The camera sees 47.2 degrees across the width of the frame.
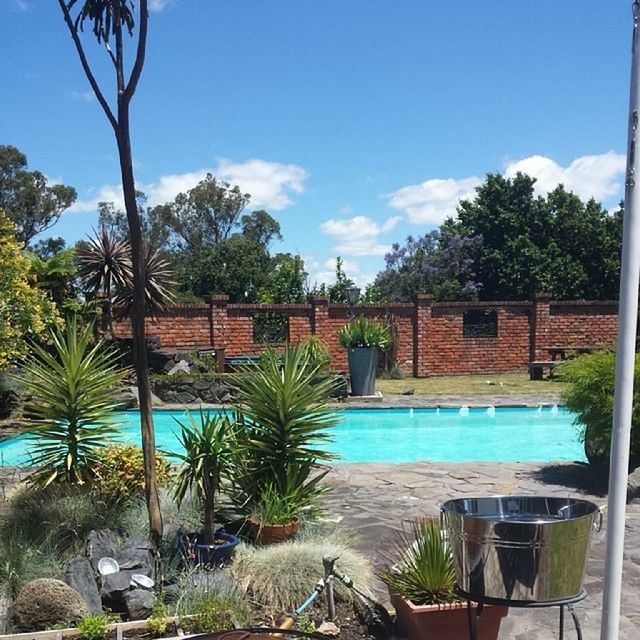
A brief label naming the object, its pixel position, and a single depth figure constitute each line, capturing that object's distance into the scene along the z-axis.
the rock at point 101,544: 4.03
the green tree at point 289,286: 24.16
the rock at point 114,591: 3.71
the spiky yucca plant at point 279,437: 4.90
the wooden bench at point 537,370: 18.41
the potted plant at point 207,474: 4.11
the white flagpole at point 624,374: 2.18
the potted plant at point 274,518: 4.52
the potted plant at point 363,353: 15.03
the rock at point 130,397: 13.44
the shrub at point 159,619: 3.38
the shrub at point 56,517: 4.34
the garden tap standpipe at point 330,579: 3.56
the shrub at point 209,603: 3.42
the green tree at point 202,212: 42.62
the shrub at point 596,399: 6.98
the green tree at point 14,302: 10.19
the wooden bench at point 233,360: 17.06
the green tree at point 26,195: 34.47
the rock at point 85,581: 3.63
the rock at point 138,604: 3.59
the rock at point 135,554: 3.97
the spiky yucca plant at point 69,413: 4.94
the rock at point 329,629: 3.48
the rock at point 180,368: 16.07
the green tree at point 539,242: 27.55
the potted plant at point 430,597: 3.35
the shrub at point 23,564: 3.82
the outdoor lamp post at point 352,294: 16.38
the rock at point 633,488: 6.58
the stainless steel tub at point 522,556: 2.29
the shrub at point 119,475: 4.88
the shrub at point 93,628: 3.29
